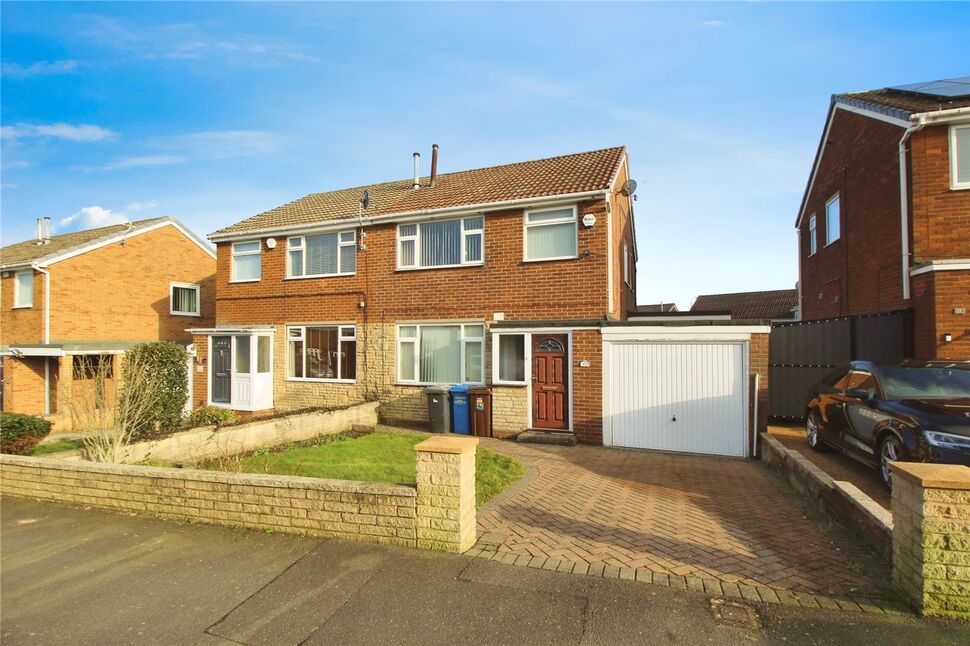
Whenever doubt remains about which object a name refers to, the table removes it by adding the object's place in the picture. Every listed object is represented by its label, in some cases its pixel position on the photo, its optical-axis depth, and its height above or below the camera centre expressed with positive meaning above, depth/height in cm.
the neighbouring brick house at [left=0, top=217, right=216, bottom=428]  1762 +123
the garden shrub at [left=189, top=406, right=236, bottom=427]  1045 -187
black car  541 -107
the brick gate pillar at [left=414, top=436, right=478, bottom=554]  443 -149
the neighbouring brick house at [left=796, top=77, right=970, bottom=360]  918 +267
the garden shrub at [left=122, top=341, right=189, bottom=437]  1065 -103
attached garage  901 -113
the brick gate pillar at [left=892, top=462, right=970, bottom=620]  337 -148
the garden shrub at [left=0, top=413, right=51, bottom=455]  862 -179
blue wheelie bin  1107 -183
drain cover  344 -204
